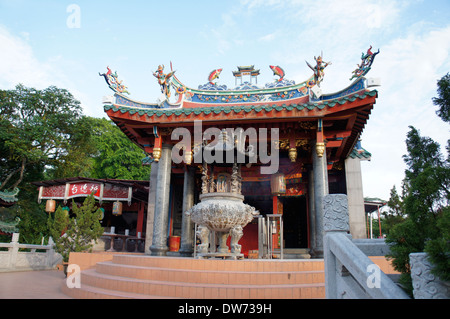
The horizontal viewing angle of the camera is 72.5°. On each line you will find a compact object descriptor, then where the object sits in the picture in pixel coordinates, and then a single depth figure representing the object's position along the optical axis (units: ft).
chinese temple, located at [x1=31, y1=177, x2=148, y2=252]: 47.06
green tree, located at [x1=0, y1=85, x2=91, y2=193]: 58.95
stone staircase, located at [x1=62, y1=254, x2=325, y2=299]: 15.12
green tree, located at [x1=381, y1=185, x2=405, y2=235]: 44.52
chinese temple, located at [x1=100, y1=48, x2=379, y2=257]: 26.30
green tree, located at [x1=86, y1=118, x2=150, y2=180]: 87.97
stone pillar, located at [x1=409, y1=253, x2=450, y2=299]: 7.28
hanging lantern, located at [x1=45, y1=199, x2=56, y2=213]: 47.98
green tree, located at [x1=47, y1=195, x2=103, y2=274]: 29.09
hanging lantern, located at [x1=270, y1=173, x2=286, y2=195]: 35.50
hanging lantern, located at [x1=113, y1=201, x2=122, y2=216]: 46.63
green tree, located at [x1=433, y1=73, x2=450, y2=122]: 10.37
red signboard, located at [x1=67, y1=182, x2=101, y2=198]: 47.24
